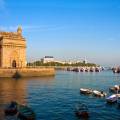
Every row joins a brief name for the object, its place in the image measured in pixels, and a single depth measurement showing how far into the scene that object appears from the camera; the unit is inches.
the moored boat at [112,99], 1131.1
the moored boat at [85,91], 1423.8
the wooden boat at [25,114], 829.5
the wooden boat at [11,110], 914.1
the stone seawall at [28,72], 2419.9
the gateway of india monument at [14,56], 2463.0
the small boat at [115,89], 1523.2
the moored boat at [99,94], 1320.7
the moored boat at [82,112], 892.8
